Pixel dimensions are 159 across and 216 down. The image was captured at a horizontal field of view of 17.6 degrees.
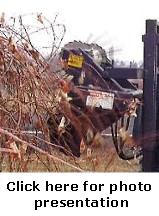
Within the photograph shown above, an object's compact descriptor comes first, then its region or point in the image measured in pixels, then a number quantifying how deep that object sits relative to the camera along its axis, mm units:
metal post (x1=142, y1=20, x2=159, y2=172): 3342
